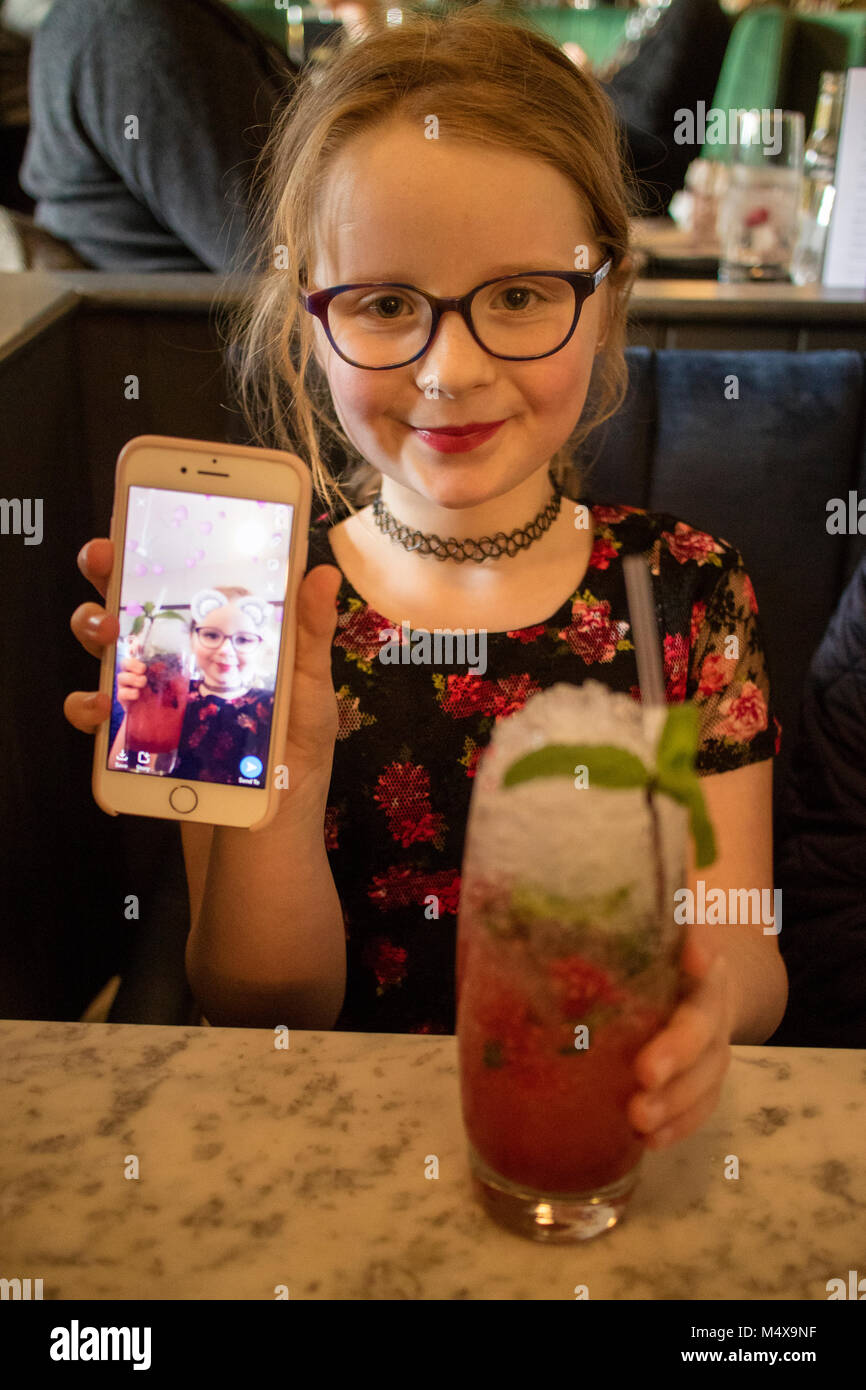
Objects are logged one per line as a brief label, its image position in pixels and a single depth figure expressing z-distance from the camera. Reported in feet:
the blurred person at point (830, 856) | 3.31
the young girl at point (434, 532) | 2.78
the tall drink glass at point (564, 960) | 1.46
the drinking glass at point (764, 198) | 5.87
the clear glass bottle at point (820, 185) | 6.13
